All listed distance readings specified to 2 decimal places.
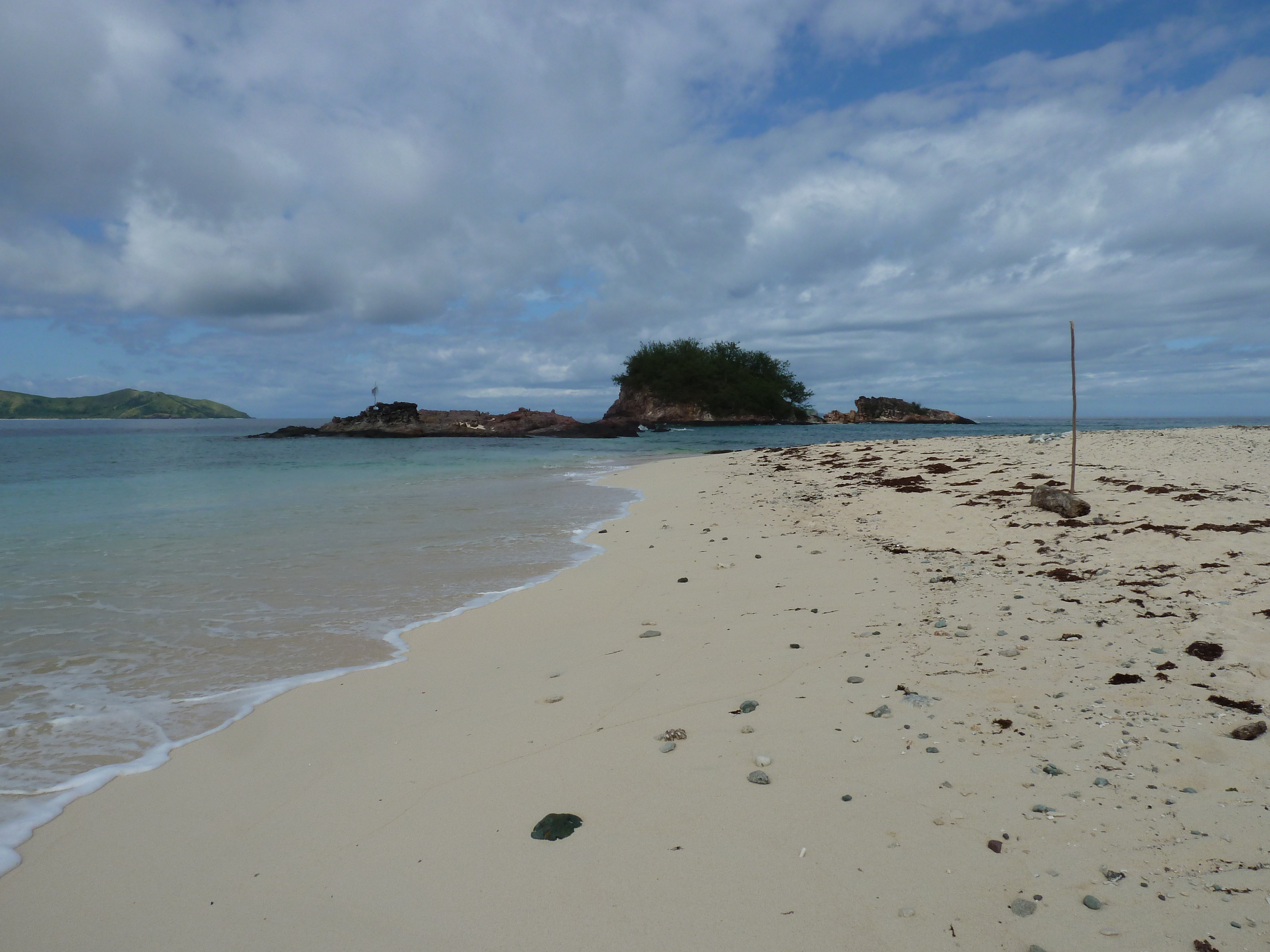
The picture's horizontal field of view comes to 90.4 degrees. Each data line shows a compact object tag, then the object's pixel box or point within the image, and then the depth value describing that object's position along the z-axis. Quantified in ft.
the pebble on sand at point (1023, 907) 6.37
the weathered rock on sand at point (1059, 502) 24.46
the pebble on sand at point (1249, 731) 8.91
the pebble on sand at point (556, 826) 8.12
